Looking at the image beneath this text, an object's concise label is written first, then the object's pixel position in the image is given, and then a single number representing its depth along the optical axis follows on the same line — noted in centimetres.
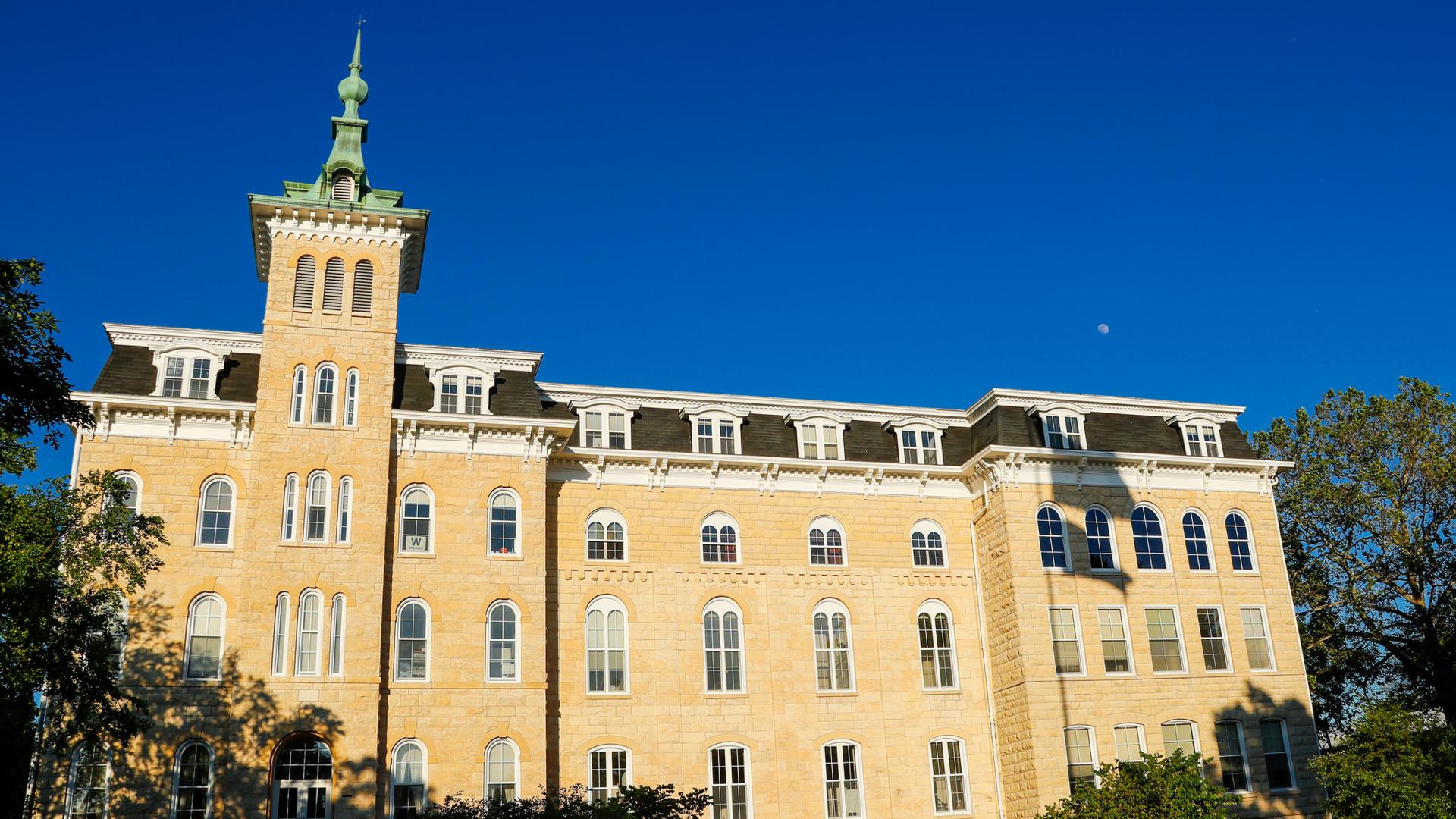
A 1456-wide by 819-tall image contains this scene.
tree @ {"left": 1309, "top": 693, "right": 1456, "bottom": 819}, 3459
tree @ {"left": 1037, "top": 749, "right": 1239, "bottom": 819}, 2947
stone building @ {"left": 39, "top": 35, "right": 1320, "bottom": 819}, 3262
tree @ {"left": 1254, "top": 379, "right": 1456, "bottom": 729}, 4538
